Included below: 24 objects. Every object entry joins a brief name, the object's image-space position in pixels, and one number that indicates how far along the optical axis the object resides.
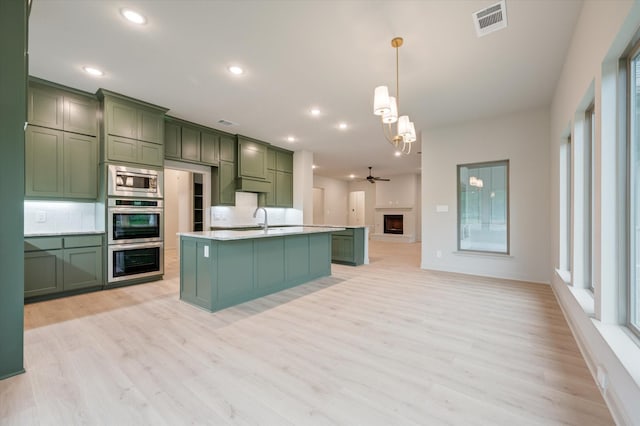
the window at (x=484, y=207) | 4.95
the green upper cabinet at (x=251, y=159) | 6.19
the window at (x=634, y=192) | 1.60
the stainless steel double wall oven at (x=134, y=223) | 4.02
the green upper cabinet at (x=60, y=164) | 3.57
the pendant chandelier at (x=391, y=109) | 2.68
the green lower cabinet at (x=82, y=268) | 3.66
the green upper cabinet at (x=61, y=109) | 3.57
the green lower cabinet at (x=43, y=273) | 3.38
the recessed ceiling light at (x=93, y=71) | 3.33
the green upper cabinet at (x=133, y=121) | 3.99
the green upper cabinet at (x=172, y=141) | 4.91
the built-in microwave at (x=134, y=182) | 4.02
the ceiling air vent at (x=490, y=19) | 2.33
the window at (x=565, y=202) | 3.38
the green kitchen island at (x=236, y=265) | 3.16
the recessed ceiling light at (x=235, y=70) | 3.31
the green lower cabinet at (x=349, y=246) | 6.08
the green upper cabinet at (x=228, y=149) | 5.90
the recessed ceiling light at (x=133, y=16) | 2.38
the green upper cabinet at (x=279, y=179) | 7.00
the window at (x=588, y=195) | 2.62
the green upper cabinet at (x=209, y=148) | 5.51
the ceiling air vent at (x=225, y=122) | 5.22
